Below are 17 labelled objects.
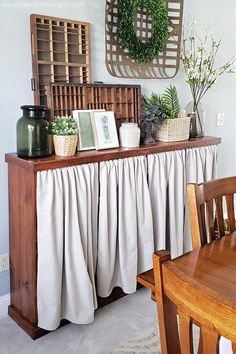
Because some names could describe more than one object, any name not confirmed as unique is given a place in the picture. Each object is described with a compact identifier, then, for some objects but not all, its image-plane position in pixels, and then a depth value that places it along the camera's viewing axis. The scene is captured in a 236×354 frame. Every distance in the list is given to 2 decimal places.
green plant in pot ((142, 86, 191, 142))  2.46
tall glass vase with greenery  2.68
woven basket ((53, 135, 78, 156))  1.95
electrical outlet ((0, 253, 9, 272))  2.14
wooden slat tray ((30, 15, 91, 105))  2.05
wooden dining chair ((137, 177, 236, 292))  1.32
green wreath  2.33
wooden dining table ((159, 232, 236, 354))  0.64
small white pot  2.27
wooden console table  1.85
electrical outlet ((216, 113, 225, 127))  3.35
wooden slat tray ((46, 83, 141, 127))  2.09
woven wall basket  2.37
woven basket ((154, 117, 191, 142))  2.47
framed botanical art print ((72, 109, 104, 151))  2.12
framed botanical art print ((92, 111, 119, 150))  2.18
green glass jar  1.91
